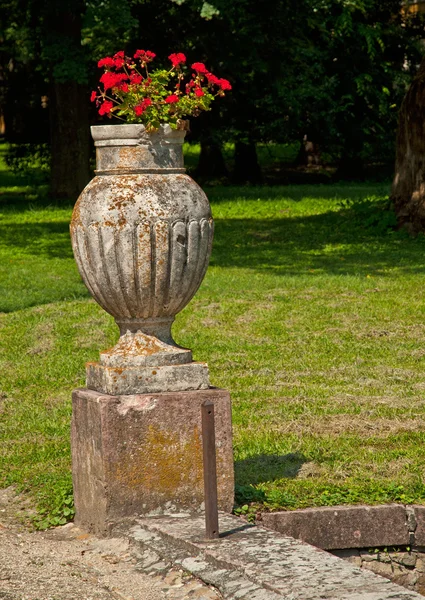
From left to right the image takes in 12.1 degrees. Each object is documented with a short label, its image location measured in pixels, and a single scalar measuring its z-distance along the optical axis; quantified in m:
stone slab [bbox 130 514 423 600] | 8.24
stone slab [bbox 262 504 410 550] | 10.57
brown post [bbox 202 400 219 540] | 9.62
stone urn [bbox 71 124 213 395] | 10.28
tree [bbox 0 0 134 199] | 40.67
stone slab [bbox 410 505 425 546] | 10.74
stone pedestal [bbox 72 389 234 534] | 10.29
